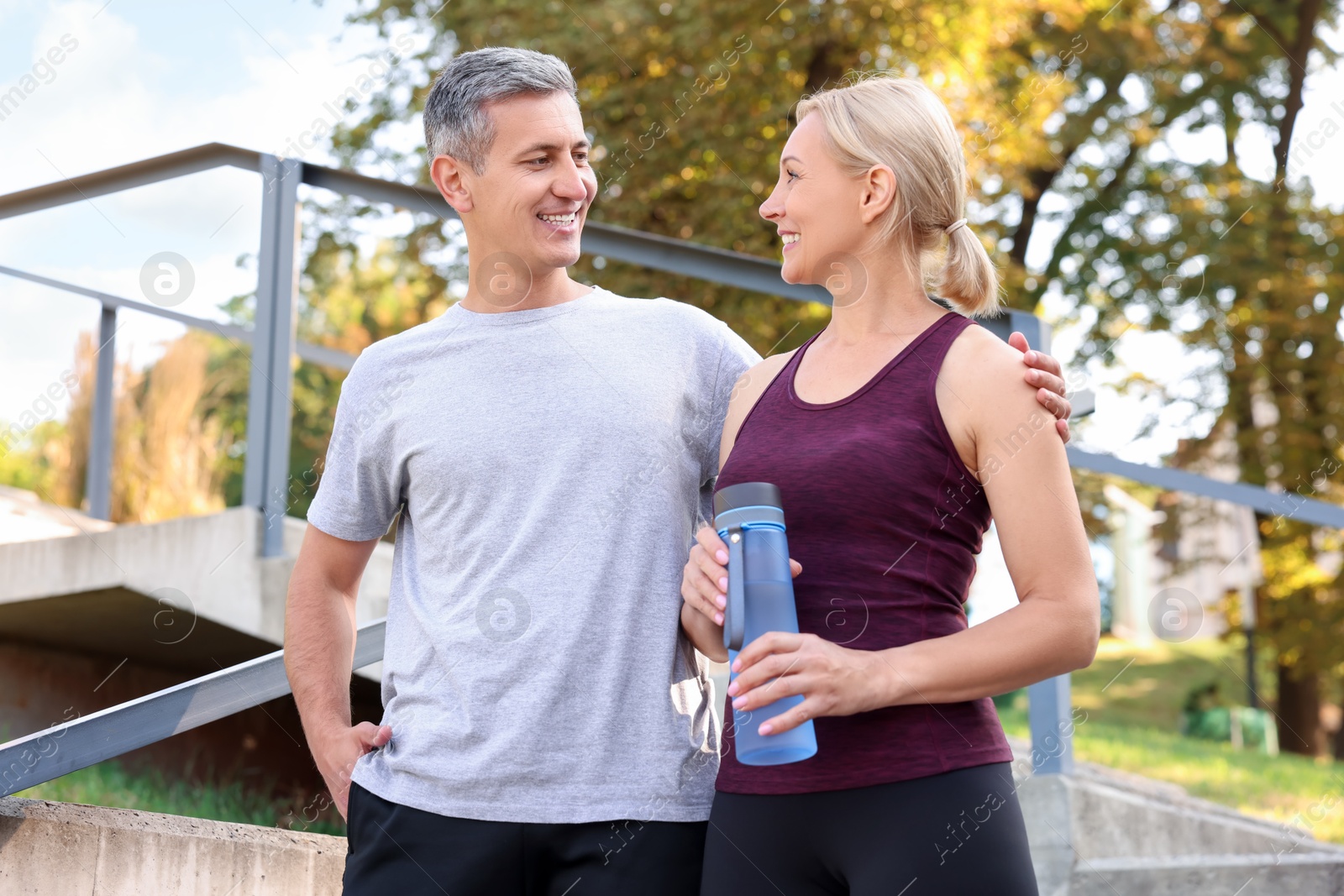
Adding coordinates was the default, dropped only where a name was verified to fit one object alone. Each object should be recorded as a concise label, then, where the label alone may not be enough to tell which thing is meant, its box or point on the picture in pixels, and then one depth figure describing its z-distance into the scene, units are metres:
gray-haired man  1.71
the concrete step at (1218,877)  3.41
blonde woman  1.45
